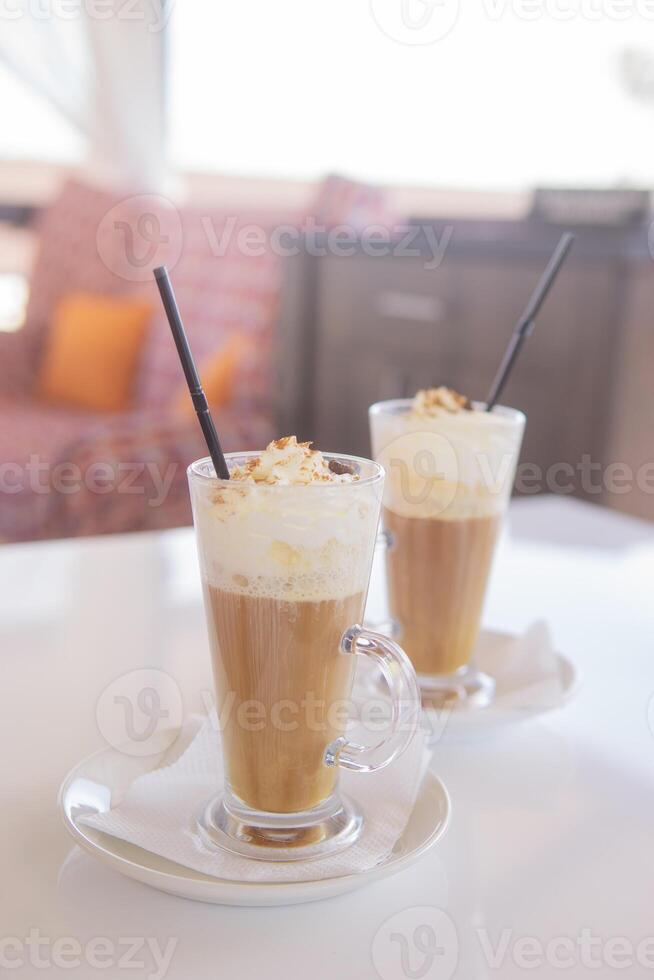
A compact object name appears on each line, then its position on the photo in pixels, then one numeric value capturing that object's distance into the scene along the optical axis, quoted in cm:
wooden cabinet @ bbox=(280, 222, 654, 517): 247
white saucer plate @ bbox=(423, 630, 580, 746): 81
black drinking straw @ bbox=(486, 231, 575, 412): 93
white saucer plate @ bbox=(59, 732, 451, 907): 58
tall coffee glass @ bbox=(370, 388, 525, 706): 91
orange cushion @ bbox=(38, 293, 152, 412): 288
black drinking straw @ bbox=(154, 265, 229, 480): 66
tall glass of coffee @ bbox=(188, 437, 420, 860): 65
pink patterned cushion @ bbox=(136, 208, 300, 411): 271
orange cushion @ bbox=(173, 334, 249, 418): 264
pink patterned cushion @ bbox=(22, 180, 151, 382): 319
